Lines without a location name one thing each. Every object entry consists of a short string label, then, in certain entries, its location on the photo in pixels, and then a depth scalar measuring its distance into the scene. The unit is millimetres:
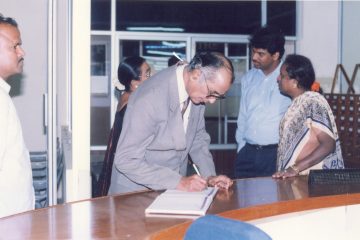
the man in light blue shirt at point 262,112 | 3953
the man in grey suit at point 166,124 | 2428
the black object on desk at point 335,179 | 2659
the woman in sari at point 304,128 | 3127
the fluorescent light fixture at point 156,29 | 8188
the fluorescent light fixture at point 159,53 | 8531
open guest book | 2057
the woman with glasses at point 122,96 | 3355
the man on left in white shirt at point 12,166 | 2416
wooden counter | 1842
